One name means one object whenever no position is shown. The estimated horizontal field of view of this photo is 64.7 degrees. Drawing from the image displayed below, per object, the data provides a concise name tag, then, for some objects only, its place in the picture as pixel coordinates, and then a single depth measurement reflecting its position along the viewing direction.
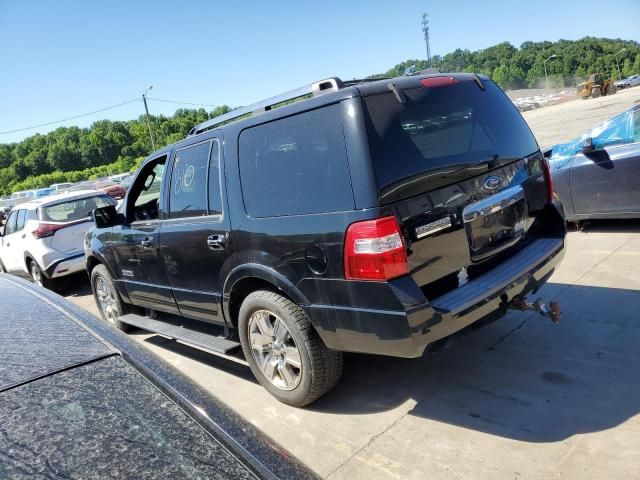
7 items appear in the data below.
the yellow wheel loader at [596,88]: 51.69
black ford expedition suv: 2.74
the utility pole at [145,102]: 46.67
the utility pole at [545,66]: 102.44
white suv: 8.34
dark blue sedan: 5.69
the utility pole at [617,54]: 115.75
